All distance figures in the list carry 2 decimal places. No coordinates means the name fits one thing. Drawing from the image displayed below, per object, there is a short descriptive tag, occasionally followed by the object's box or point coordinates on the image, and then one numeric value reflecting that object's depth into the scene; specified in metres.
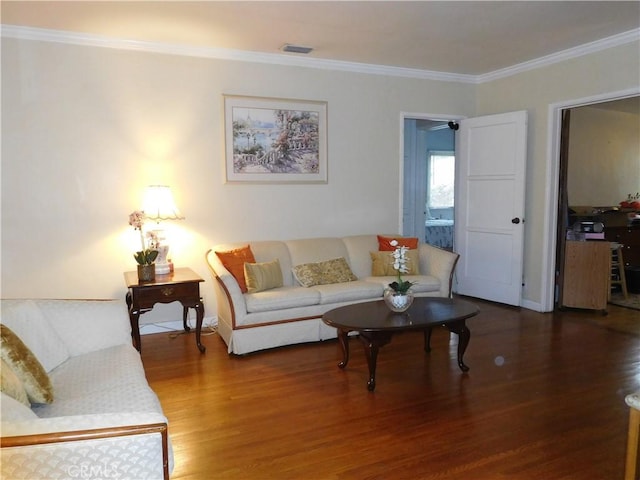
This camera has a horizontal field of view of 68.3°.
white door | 5.18
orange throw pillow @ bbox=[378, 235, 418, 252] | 4.89
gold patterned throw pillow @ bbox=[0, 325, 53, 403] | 1.91
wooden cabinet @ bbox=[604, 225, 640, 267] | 6.31
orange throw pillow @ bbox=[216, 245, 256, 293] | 4.06
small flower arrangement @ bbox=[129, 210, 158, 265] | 3.84
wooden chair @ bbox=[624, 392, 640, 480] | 1.99
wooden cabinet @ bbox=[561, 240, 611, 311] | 5.05
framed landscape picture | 4.62
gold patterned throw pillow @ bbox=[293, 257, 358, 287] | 4.38
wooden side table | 3.71
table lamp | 4.10
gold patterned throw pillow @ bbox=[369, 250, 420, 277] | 4.71
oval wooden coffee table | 3.10
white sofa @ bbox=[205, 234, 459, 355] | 3.84
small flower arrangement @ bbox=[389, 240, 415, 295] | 3.35
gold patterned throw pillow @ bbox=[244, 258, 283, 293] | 4.08
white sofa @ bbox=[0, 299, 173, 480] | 1.40
